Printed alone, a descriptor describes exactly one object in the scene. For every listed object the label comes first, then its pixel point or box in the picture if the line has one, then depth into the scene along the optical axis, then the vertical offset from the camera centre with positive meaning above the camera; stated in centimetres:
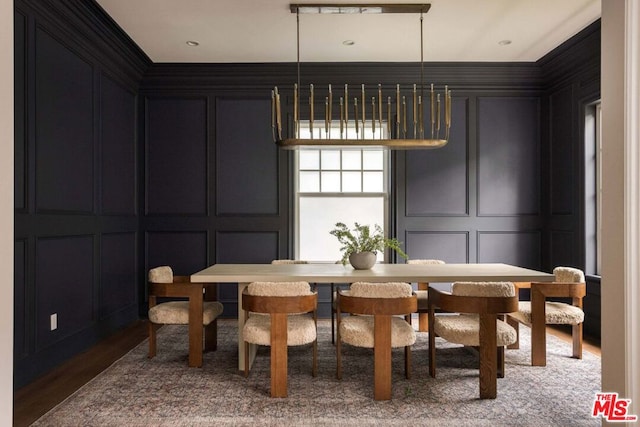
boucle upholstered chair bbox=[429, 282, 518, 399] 298 -75
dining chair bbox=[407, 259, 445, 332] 416 -85
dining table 344 -50
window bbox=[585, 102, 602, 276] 475 +26
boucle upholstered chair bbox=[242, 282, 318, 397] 304 -69
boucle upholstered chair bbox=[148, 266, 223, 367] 367 -83
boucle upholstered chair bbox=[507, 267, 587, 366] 362 -84
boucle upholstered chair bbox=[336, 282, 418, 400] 298 -72
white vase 387 -42
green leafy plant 387 -27
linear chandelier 555 +127
